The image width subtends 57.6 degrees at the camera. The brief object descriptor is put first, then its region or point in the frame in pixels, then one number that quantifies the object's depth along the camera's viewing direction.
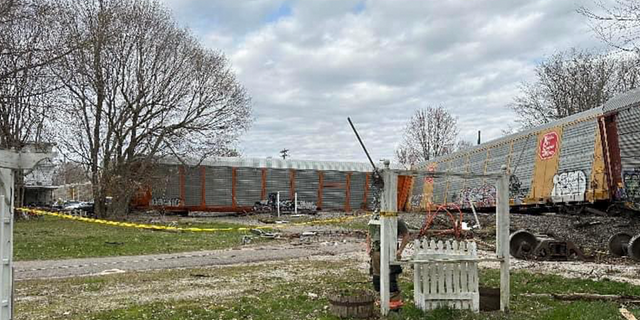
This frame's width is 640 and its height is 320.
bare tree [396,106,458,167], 73.62
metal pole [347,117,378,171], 7.91
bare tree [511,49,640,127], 50.34
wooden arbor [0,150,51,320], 4.41
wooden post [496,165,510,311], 9.05
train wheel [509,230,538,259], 16.56
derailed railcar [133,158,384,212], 47.00
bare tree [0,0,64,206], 21.36
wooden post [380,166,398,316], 8.70
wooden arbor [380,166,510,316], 8.72
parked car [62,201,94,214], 45.73
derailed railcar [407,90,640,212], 17.84
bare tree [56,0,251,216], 37.56
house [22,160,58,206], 60.44
